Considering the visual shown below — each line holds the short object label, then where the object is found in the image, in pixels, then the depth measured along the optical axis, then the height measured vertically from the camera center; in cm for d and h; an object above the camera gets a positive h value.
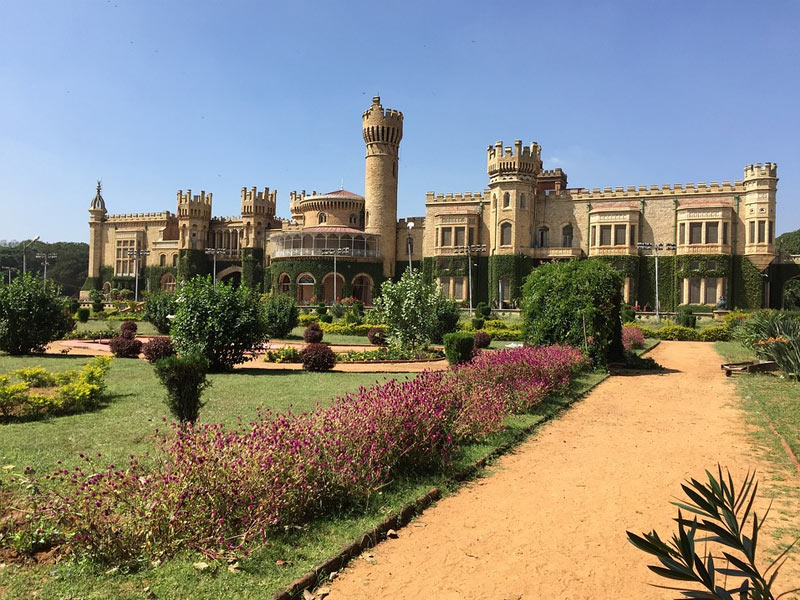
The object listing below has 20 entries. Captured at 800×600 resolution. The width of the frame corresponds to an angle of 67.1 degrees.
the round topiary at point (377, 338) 2409 -133
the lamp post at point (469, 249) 4659 +447
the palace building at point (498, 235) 4047 +561
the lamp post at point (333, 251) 4947 +435
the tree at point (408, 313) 2108 -27
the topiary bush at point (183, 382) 820 -112
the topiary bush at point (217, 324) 1530 -57
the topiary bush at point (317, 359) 1633 -150
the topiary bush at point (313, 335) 2463 -129
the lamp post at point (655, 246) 4046 +432
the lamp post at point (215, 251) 5638 +481
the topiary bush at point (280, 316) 2670 -59
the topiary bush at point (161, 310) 2752 -46
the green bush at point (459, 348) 1572 -109
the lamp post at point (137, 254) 6007 +480
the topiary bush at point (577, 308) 1706 +1
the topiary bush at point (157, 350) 1603 -132
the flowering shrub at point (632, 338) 2289 -112
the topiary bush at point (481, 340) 2174 -121
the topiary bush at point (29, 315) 1805 -51
